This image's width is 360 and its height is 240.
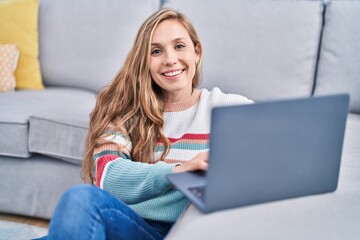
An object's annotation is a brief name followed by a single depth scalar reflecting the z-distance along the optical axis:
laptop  0.73
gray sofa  1.80
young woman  1.08
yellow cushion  2.25
